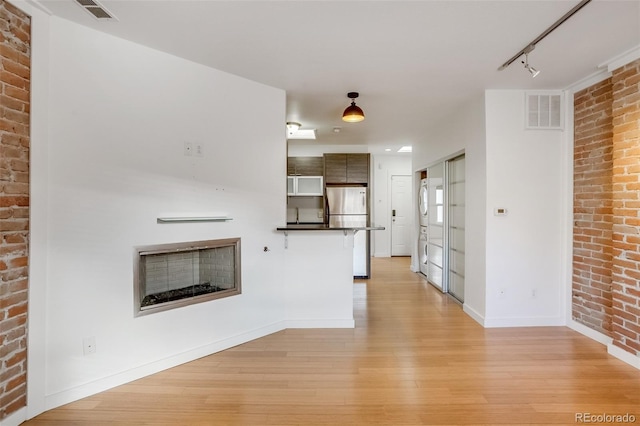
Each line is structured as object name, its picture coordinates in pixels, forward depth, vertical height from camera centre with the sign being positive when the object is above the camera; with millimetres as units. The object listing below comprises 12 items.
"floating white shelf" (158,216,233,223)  2520 -64
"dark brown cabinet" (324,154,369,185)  5898 +806
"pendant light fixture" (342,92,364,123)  3237 +990
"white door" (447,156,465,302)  4215 -194
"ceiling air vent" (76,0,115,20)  1910 +1255
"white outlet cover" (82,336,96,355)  2160 -917
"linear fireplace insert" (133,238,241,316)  2451 -536
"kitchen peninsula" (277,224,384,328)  3408 -718
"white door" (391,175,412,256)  7715 -85
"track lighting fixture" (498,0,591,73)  1946 +1257
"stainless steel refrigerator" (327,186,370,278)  5809 +118
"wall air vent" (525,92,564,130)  3363 +1075
